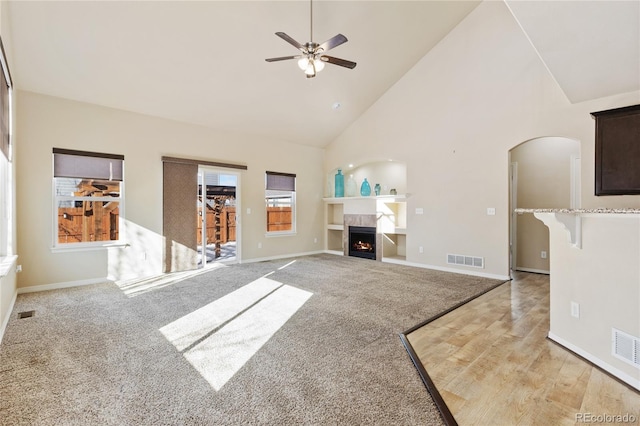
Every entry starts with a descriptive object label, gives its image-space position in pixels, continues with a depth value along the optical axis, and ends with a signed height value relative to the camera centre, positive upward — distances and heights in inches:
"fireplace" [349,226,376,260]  280.2 -29.9
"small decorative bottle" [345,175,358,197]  310.5 +25.4
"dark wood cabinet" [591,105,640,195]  122.2 +26.1
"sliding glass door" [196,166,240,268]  238.5 -1.6
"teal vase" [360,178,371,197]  289.6 +22.6
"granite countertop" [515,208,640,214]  75.5 +0.0
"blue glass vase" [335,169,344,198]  312.8 +30.8
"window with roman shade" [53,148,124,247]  180.7 +10.2
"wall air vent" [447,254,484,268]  210.1 -36.5
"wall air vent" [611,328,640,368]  76.0 -36.8
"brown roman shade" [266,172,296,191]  282.5 +30.5
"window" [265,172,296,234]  284.0 +10.1
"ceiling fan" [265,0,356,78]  130.3 +75.3
